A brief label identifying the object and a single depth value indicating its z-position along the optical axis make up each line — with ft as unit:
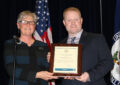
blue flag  13.17
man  7.57
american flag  13.62
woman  8.32
